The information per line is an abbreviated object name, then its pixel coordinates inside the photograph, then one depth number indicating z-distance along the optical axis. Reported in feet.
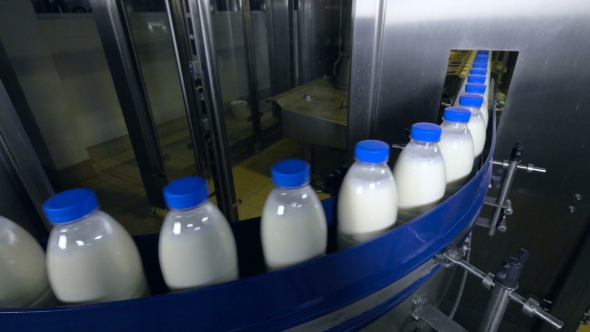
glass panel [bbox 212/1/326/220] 8.03
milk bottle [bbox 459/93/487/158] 1.95
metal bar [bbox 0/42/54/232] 2.12
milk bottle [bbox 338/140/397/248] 1.38
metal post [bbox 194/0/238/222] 3.68
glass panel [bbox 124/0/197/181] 6.75
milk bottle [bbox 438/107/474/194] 1.71
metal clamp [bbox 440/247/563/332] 1.40
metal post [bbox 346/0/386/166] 2.51
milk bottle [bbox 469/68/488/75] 2.52
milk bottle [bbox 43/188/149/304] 1.10
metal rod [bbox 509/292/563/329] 1.40
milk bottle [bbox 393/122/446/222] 1.53
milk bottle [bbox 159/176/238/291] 1.14
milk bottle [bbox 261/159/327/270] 1.26
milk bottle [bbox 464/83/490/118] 2.15
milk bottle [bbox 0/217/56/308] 1.15
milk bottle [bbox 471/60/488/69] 2.73
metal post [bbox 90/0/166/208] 4.54
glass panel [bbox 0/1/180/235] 6.26
